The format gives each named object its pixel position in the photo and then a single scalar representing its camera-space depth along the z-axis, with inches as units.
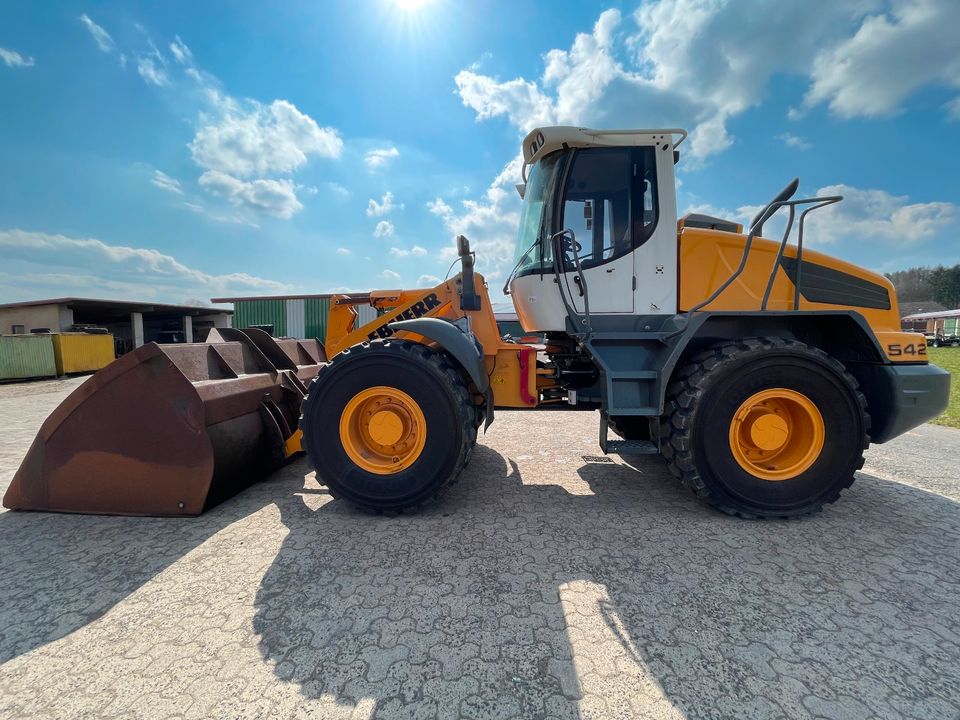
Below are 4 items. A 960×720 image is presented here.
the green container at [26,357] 531.5
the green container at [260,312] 916.0
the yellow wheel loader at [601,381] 112.5
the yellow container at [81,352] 580.7
